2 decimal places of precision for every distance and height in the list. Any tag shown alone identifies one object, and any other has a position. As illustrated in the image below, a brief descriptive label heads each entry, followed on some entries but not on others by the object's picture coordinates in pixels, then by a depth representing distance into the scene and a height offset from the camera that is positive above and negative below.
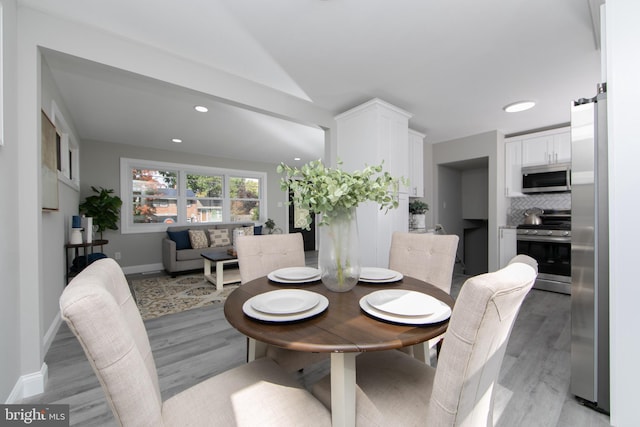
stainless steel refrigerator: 1.47 -0.24
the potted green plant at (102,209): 4.33 +0.11
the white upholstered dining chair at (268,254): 1.74 -0.28
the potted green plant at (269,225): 6.59 -0.28
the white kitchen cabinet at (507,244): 3.95 -0.49
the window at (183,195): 5.13 +0.43
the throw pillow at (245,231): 4.88 -0.32
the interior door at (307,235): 7.41 -0.62
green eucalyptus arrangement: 1.14 +0.11
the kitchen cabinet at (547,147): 3.71 +0.93
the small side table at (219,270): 3.86 -0.85
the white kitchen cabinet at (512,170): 4.10 +0.65
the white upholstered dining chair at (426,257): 1.66 -0.29
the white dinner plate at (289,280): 1.40 -0.35
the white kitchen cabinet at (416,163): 3.91 +0.75
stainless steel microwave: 3.67 +0.48
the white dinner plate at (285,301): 0.97 -0.35
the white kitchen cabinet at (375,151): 2.95 +0.72
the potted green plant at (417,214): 4.03 -0.02
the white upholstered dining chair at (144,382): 0.59 -0.49
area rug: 3.04 -1.07
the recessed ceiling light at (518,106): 3.09 +1.26
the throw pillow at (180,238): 4.90 -0.44
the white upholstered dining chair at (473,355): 0.61 -0.36
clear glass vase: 1.22 -0.18
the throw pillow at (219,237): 5.20 -0.46
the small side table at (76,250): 3.16 -0.43
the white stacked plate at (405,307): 0.92 -0.36
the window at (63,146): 2.74 +0.85
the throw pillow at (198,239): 4.96 -0.47
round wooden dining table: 0.79 -0.39
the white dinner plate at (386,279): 1.41 -0.36
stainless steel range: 3.54 -0.50
